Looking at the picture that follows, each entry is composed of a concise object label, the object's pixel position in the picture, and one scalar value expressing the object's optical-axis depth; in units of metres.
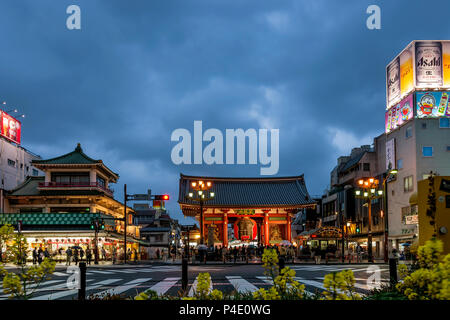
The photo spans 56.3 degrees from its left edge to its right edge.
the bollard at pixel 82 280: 8.16
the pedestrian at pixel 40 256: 32.06
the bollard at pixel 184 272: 10.99
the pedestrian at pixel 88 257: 35.47
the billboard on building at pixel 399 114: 43.50
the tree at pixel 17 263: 4.43
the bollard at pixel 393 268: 8.31
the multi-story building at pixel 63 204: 47.12
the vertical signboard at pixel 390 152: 46.26
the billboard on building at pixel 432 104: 42.25
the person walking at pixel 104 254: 44.47
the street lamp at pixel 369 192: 31.59
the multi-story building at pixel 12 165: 52.69
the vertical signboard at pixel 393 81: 46.59
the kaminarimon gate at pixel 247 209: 43.66
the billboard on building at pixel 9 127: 52.59
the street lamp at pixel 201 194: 32.53
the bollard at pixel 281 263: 8.09
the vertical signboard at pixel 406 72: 43.47
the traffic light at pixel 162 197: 29.62
